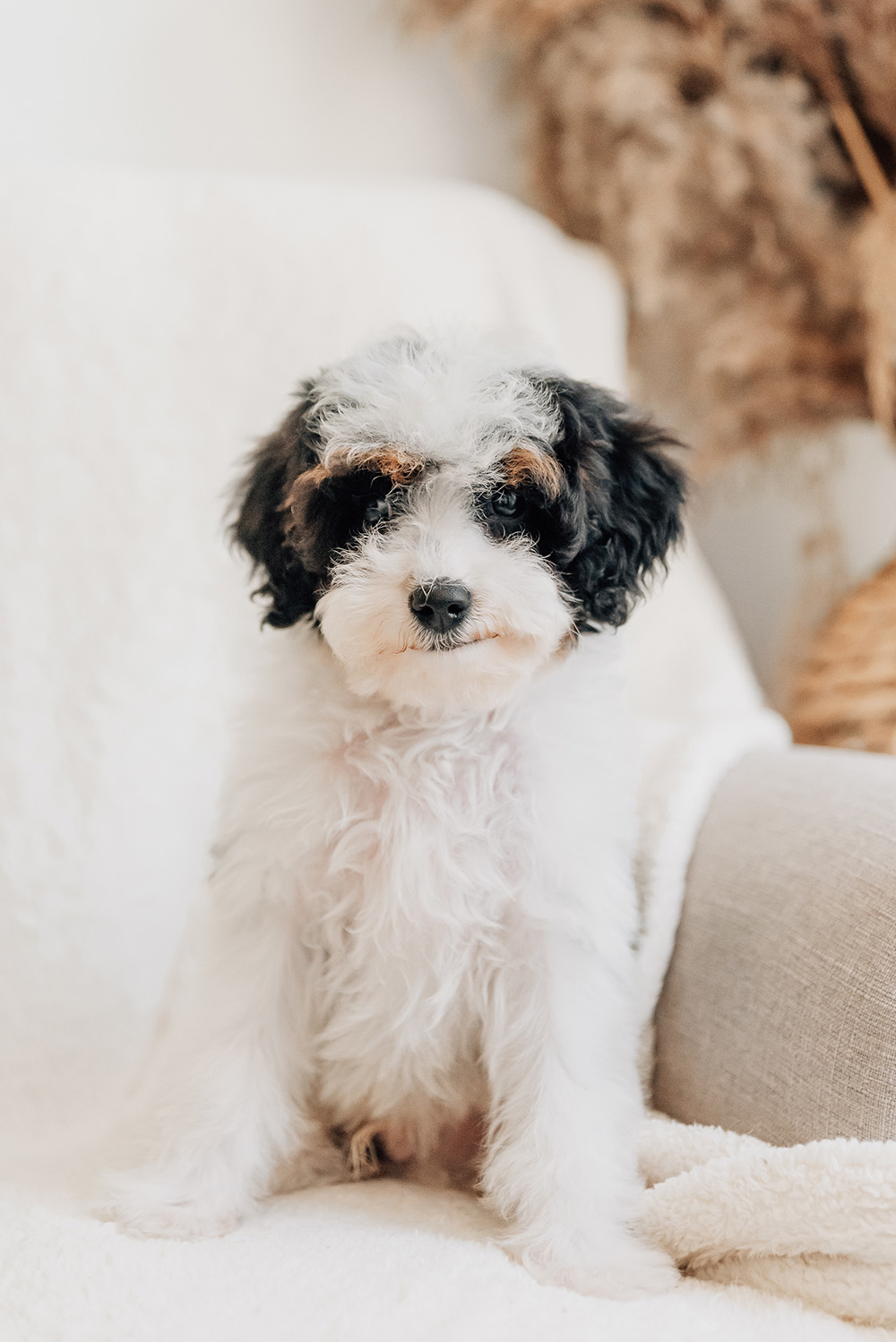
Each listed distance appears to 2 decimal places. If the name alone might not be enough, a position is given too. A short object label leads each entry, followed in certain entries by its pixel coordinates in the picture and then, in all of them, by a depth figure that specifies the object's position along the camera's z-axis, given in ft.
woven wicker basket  3.28
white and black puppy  2.25
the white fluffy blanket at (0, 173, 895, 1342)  2.12
